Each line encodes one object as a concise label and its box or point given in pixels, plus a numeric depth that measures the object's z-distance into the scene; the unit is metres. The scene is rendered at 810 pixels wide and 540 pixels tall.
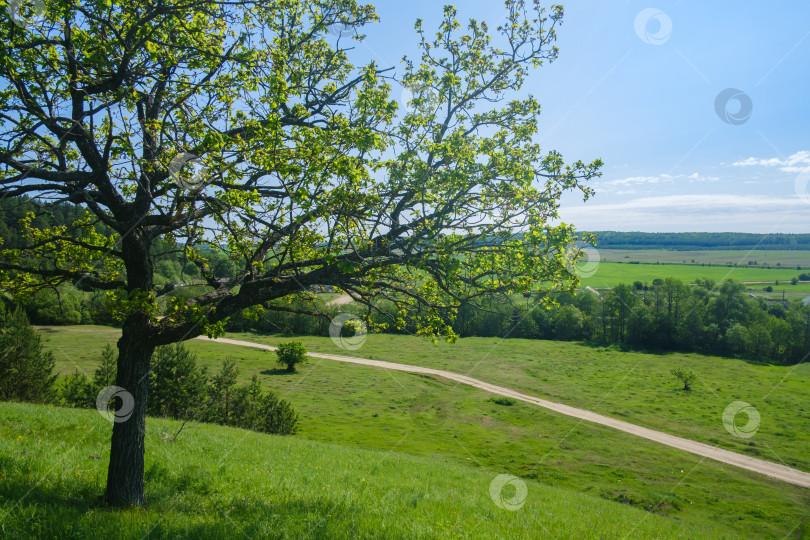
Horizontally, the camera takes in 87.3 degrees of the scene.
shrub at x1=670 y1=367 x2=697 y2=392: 73.56
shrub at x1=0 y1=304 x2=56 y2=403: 32.75
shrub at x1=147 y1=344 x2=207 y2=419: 36.38
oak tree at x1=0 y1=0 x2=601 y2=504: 7.48
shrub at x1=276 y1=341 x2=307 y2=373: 70.69
